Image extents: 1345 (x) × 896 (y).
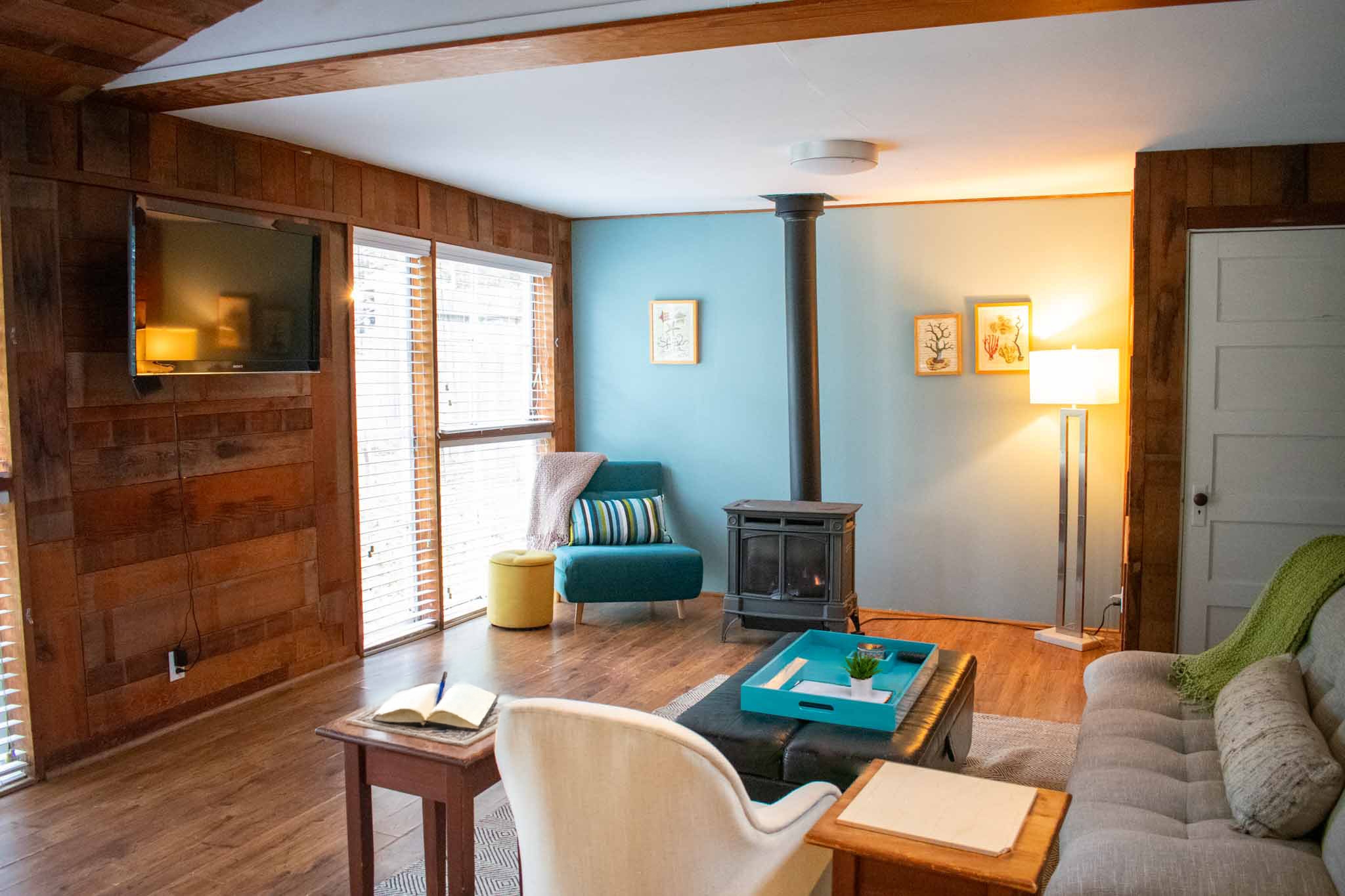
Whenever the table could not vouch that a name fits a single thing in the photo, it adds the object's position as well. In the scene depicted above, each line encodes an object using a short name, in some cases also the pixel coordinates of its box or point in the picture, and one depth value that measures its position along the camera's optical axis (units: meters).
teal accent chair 5.53
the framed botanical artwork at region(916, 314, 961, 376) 5.73
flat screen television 3.61
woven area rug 2.84
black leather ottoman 2.85
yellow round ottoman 5.41
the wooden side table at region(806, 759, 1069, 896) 1.63
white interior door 4.35
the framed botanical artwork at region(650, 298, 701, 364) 6.32
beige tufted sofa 1.96
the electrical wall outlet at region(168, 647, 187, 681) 3.92
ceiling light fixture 4.34
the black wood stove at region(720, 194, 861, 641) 5.14
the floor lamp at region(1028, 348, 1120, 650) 5.08
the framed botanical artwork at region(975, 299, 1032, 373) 5.59
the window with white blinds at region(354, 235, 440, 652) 4.94
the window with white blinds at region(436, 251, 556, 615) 5.56
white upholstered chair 1.81
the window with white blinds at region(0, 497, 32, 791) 3.40
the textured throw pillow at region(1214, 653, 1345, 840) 2.12
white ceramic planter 3.15
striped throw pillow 5.86
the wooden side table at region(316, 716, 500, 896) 2.27
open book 2.37
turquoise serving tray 3.03
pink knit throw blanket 5.89
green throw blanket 2.95
